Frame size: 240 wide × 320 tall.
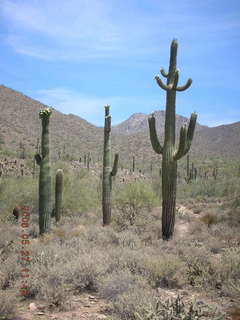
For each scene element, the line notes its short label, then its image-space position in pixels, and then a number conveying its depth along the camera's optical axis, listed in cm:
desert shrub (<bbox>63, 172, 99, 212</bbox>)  1917
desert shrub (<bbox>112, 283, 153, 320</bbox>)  496
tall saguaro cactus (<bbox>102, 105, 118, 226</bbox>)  1473
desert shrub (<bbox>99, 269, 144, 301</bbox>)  590
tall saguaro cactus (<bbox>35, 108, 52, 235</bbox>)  1113
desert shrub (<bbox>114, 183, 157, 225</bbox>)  1761
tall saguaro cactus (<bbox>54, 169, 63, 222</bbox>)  1499
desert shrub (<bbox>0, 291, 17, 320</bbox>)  504
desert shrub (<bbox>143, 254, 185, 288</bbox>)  676
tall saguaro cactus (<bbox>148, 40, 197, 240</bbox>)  1125
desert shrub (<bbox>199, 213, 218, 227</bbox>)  1702
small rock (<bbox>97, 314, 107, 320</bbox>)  527
